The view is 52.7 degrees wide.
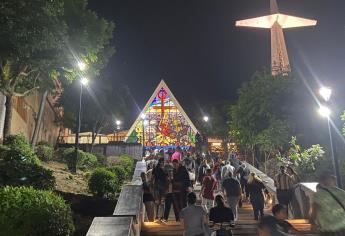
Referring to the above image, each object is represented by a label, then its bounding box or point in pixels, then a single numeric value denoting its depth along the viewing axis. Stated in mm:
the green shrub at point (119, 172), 14959
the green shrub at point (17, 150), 11180
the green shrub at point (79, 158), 21531
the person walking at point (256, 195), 8992
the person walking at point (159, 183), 9836
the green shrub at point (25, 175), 9617
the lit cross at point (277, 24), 42656
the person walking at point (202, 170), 13102
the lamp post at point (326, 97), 10514
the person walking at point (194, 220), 5934
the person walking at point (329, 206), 5785
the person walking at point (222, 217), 5859
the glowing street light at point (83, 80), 16609
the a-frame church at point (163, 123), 42250
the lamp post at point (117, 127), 38012
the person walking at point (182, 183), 9203
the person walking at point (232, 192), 8844
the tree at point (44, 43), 11523
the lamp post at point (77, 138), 16641
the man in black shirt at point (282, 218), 4641
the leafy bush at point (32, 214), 5758
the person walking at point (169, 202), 9266
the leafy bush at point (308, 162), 16197
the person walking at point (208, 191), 9180
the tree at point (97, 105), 35344
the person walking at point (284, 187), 9055
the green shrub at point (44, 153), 20333
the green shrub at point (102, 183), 12344
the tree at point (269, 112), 20219
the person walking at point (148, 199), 9305
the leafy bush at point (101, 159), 25127
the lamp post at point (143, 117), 42406
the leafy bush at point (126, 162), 22659
